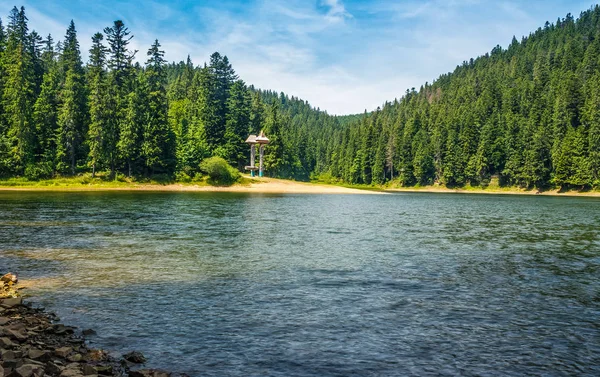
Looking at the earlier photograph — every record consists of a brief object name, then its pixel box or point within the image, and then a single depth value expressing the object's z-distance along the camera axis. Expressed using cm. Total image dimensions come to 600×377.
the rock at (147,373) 909
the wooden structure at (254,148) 11694
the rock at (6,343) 946
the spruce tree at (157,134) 9225
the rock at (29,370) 765
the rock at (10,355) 851
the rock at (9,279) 1676
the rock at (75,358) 953
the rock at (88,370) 873
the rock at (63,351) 962
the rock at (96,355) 998
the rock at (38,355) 895
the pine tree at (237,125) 11912
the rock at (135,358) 1020
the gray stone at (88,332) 1179
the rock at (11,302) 1349
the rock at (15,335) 1030
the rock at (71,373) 837
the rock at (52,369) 841
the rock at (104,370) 912
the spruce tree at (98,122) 8781
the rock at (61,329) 1155
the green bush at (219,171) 9781
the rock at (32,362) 853
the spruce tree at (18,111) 8250
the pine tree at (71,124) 8828
